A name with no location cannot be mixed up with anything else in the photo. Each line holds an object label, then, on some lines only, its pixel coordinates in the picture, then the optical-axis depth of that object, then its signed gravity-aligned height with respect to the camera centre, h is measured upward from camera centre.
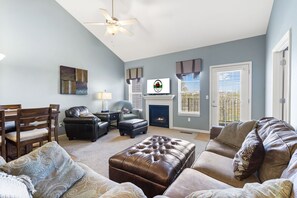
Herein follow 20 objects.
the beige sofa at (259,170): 1.10 -0.68
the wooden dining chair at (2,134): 2.02 -0.51
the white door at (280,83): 2.70 +0.25
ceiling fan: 3.11 +1.56
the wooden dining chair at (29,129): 2.21 -0.49
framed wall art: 4.27 +0.47
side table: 4.57 -0.60
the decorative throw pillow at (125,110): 5.50 -0.49
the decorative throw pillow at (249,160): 1.28 -0.54
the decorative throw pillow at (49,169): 1.02 -0.53
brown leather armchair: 3.78 -0.75
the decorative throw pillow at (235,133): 2.10 -0.52
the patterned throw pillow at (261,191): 0.65 -0.42
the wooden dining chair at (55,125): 2.85 -0.54
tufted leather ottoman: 1.51 -0.74
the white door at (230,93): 3.96 +0.09
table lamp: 5.02 +0.02
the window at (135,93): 6.09 +0.14
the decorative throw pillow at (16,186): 0.70 -0.46
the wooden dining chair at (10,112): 2.56 -0.25
